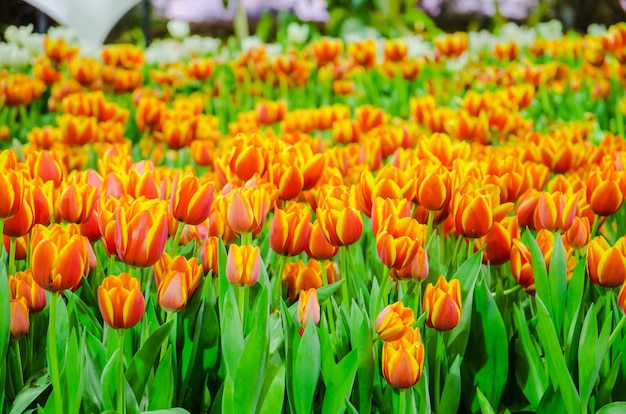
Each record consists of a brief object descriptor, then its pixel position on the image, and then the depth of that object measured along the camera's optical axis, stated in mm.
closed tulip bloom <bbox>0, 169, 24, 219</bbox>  1649
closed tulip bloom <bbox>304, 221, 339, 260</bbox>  1807
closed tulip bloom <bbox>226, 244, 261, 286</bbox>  1659
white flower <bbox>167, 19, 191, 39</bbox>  7452
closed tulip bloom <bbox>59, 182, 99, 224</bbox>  1780
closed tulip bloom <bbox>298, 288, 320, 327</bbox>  1698
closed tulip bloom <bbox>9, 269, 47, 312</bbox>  1714
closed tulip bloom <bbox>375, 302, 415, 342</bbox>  1610
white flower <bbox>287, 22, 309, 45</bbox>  7149
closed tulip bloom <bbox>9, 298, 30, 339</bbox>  1665
